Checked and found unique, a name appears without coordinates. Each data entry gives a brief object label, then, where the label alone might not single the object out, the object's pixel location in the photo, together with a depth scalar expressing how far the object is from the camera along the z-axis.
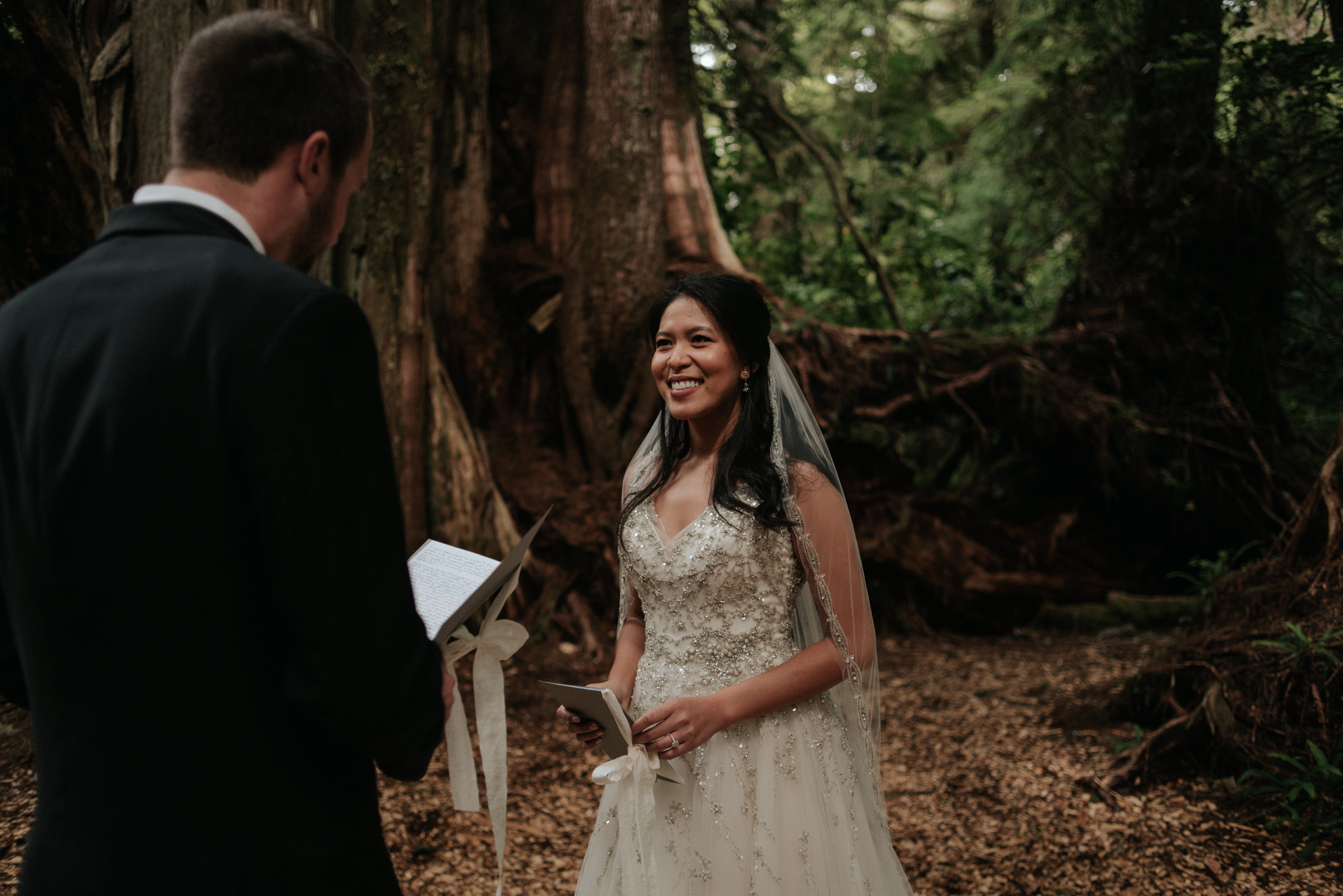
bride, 2.01
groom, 1.01
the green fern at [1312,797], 3.08
